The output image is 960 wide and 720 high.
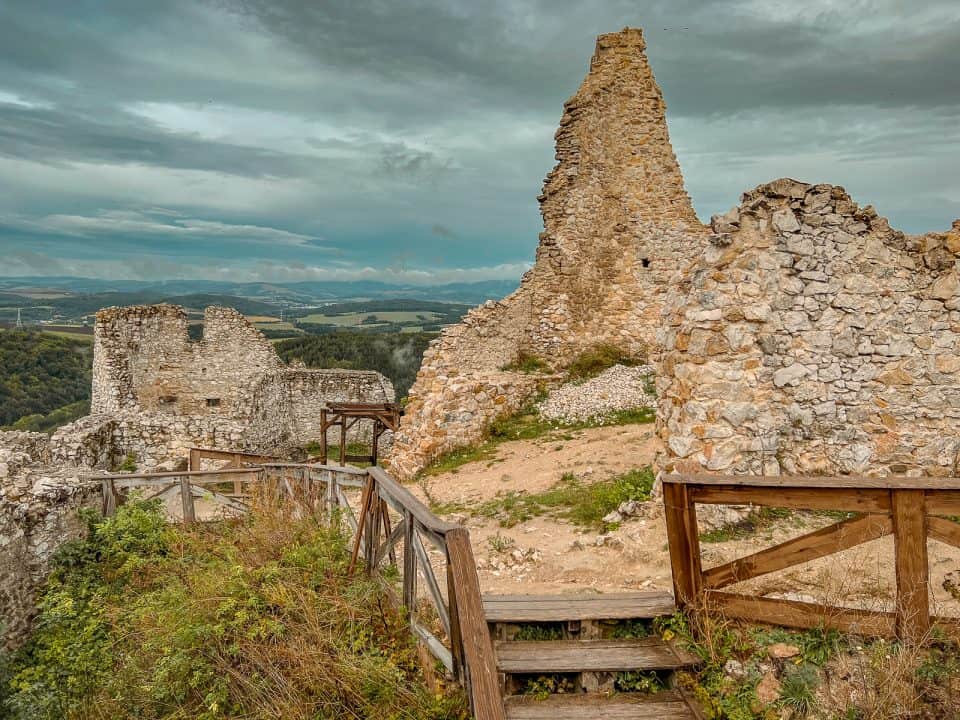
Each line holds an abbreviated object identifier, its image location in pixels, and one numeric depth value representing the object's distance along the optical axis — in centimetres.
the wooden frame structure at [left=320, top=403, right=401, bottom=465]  1628
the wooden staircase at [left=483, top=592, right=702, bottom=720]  398
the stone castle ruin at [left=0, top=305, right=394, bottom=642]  1727
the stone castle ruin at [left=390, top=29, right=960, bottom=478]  711
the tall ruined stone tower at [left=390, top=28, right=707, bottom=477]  1562
